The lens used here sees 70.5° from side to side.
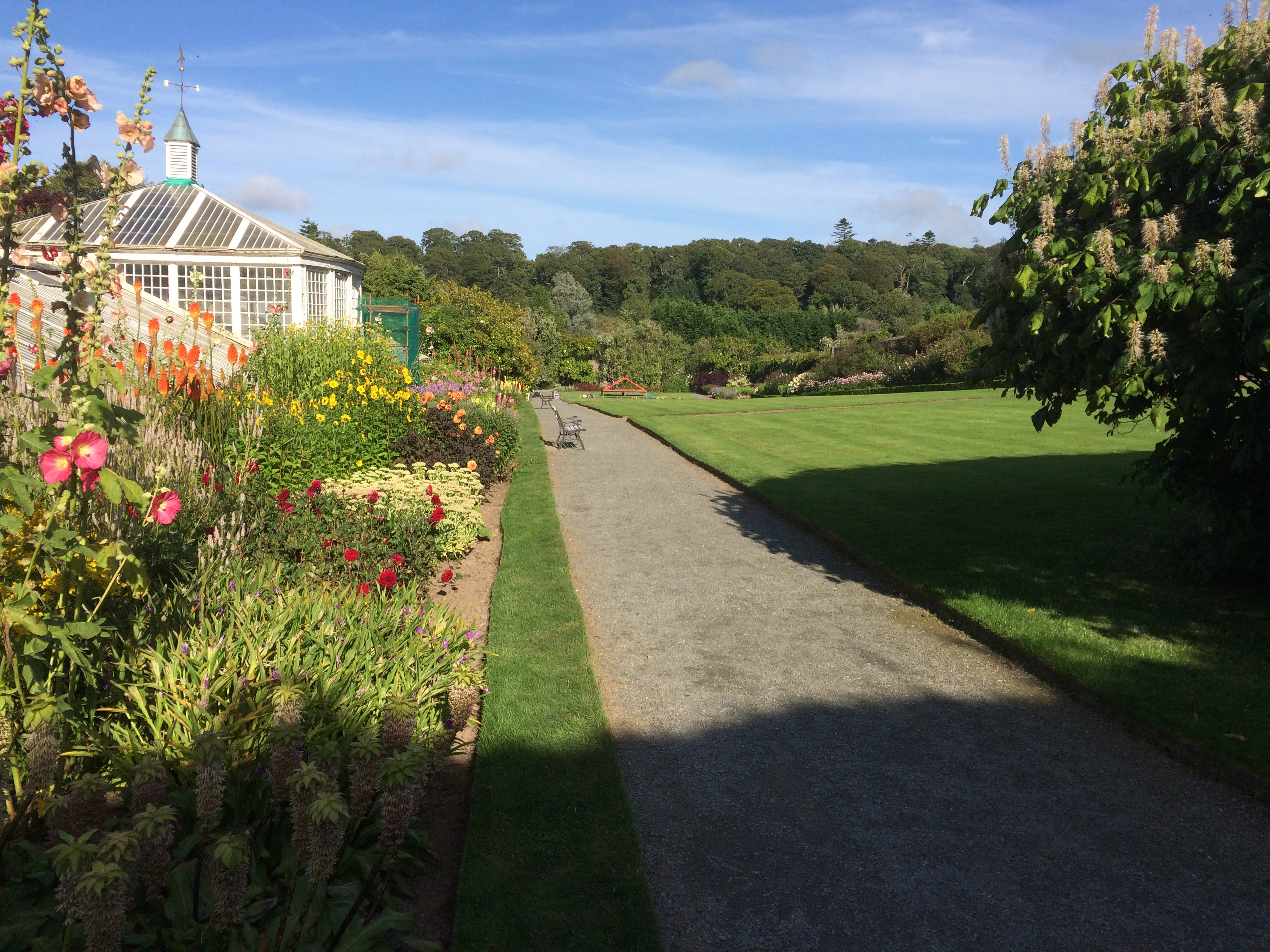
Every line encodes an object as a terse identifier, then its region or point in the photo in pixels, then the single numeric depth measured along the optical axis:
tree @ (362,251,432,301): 51.84
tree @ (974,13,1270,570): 4.95
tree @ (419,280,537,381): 28.39
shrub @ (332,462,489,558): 7.79
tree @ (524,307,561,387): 41.41
